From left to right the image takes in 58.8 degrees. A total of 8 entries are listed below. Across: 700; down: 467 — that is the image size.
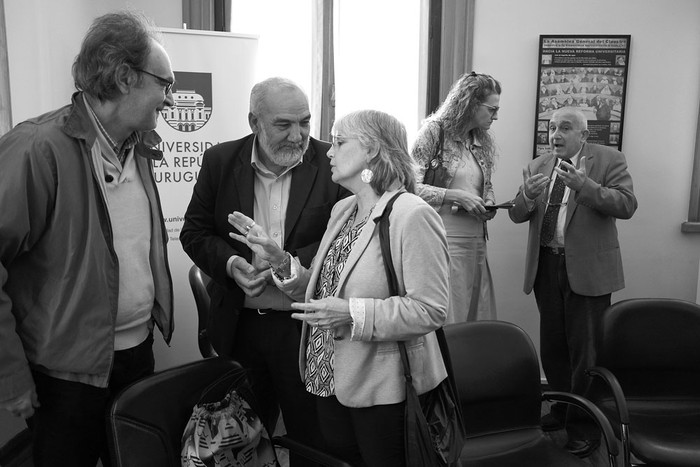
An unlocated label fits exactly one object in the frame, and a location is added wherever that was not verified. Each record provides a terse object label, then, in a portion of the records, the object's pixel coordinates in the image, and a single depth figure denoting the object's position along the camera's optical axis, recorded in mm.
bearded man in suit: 1988
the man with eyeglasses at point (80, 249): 1449
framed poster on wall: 3674
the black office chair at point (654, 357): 2430
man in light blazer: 3008
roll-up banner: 3209
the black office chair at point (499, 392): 2129
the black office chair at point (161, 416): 1511
